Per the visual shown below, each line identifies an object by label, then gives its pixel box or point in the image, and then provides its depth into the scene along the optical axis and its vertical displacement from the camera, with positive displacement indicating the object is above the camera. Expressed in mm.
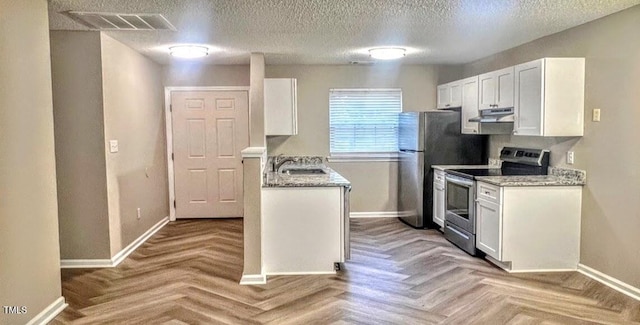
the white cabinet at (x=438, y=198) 5426 -786
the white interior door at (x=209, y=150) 6469 -181
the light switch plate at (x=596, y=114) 3787 +171
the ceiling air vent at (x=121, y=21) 3535 +993
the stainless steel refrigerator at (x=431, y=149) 5672 -179
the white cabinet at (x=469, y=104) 5180 +378
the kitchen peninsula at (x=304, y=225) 4016 -813
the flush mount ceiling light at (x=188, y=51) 4863 +988
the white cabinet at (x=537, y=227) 4012 -845
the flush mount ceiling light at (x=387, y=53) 5066 +984
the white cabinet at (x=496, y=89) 4461 +491
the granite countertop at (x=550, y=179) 3988 -414
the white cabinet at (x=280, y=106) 5168 +367
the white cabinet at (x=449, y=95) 5652 +548
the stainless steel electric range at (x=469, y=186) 4484 -551
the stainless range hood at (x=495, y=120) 4562 +159
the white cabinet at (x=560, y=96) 3943 +347
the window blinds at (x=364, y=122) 6461 +213
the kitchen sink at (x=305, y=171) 5176 -416
